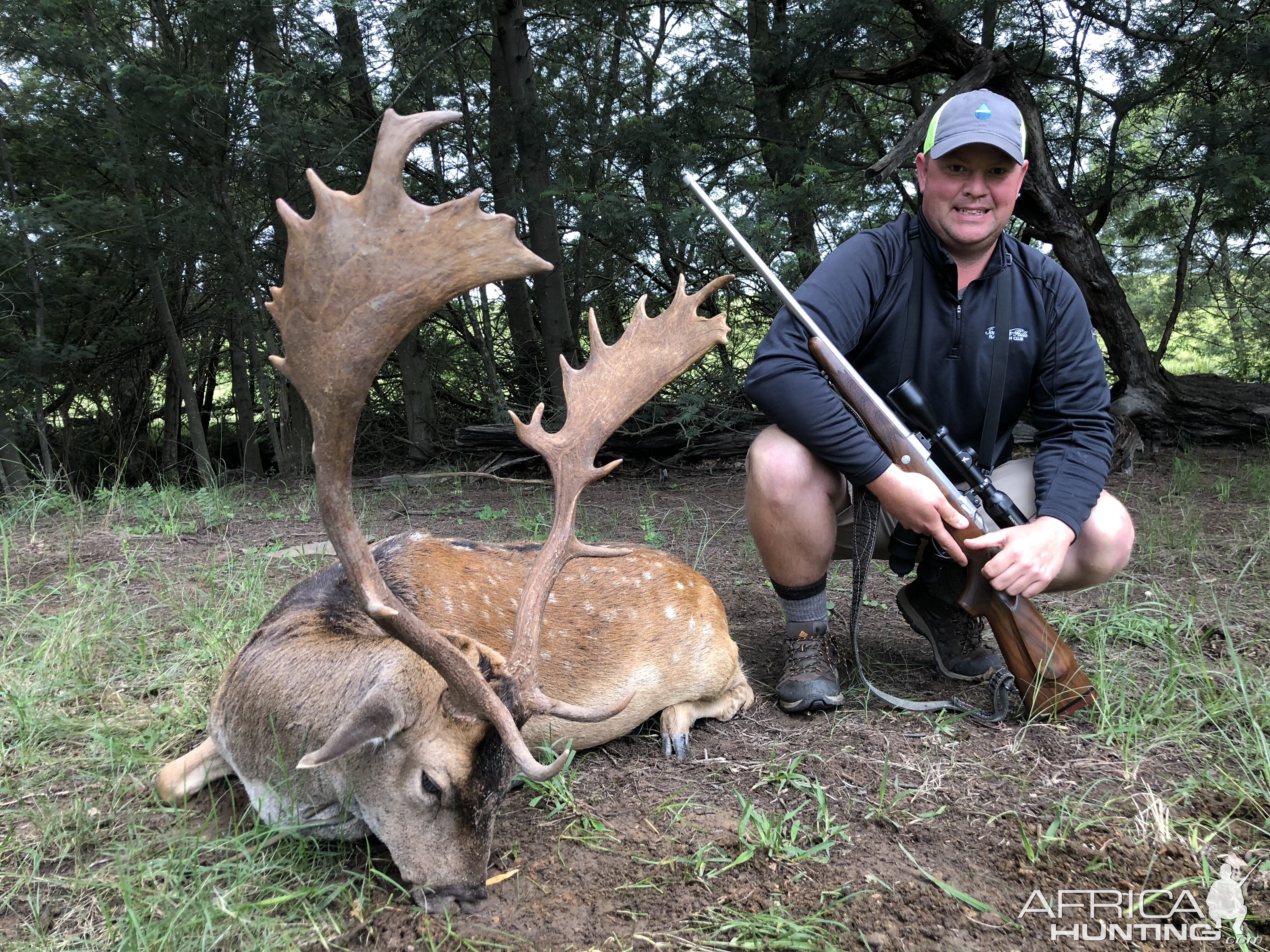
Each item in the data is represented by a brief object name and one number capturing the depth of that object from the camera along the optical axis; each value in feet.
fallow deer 5.92
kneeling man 9.48
